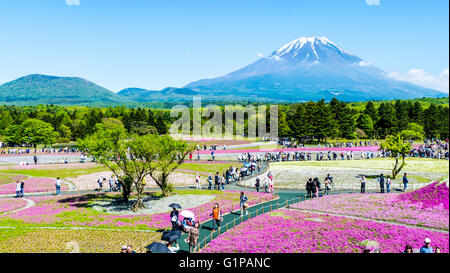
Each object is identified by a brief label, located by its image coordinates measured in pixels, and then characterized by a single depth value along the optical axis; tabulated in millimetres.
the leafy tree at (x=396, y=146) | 36656
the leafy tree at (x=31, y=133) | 93125
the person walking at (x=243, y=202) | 22009
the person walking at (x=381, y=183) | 29408
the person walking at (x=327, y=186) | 29766
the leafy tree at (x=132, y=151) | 25172
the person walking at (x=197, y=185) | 33250
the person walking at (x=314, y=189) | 28141
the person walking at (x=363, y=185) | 29281
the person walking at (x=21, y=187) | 30042
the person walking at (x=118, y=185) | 33844
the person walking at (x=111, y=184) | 33812
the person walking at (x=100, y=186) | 33312
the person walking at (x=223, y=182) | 33031
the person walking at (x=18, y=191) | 29938
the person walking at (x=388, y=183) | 29022
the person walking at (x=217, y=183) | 33062
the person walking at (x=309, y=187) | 28469
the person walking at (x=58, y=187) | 30797
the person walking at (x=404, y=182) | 29172
